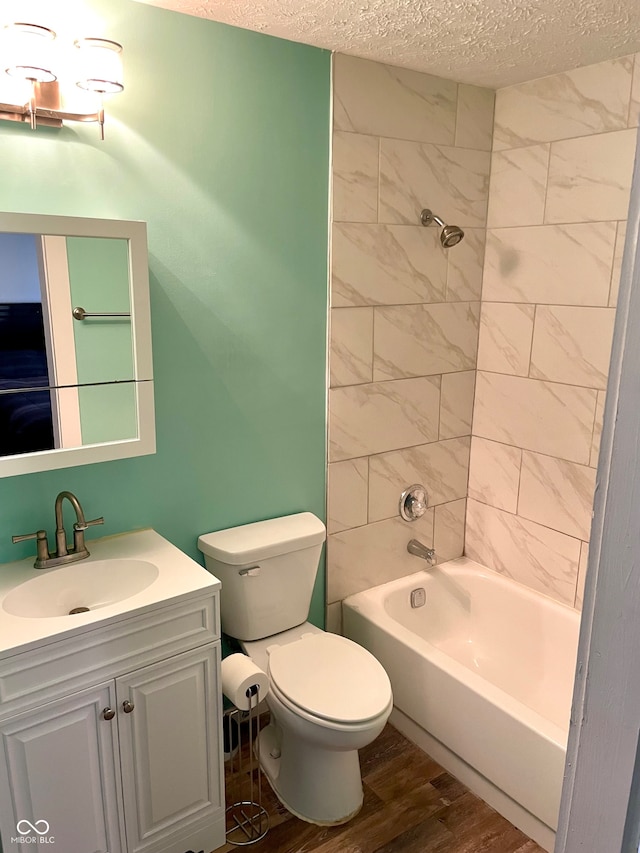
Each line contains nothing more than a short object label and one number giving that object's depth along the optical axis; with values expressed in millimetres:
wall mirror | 1744
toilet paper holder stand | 2072
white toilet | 1984
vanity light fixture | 1611
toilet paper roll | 1995
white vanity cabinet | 1604
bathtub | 2064
